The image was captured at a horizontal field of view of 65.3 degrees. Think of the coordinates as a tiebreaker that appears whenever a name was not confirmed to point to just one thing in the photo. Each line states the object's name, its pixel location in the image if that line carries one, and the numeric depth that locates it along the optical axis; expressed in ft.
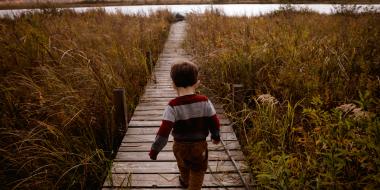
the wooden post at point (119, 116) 11.27
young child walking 7.09
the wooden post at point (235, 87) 12.18
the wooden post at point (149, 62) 18.81
